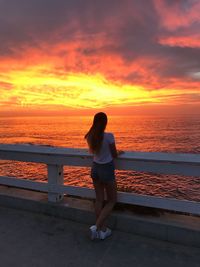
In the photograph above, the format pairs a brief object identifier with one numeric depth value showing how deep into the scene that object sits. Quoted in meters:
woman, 2.86
